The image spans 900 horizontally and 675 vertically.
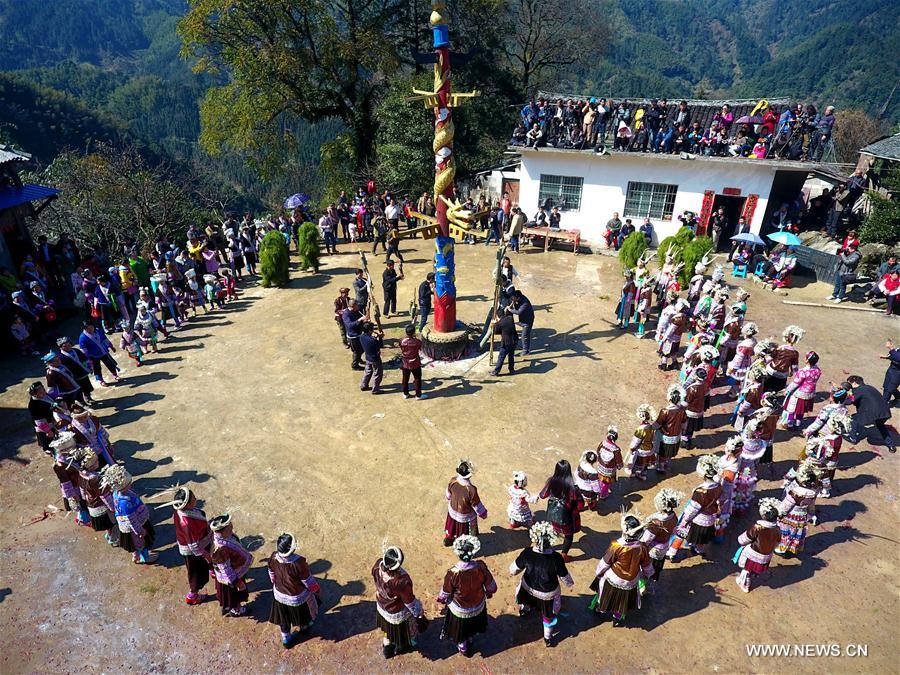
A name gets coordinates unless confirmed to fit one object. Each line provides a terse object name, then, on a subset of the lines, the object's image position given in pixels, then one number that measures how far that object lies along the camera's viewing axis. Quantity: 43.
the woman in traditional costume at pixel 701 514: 6.98
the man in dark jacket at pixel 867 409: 9.33
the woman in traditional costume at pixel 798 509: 7.12
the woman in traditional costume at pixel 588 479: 7.83
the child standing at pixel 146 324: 12.84
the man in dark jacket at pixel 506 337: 11.27
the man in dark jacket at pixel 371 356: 10.61
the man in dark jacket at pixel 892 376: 10.20
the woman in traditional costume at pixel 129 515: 6.80
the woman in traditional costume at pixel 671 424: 8.56
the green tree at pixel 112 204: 20.41
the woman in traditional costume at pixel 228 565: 6.21
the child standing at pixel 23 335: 12.55
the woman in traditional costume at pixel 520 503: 7.19
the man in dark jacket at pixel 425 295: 12.93
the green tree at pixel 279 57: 24.95
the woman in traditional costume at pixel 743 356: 10.51
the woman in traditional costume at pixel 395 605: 5.67
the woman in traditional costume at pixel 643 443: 8.43
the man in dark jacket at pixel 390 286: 14.02
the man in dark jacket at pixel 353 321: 11.30
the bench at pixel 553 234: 20.31
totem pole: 10.57
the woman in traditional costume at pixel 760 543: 6.47
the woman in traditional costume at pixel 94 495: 7.30
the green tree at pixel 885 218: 16.19
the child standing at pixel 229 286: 16.03
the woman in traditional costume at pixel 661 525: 6.41
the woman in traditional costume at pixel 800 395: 9.59
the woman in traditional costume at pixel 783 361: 10.15
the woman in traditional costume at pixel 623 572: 6.03
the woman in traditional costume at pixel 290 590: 5.86
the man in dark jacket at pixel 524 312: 12.03
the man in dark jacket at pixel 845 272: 15.35
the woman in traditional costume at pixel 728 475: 7.39
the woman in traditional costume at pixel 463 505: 7.02
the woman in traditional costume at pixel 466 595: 5.69
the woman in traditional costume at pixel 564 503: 6.98
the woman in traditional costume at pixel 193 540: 6.43
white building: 18.64
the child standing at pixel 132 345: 12.26
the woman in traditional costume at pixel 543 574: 5.88
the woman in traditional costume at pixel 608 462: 8.02
